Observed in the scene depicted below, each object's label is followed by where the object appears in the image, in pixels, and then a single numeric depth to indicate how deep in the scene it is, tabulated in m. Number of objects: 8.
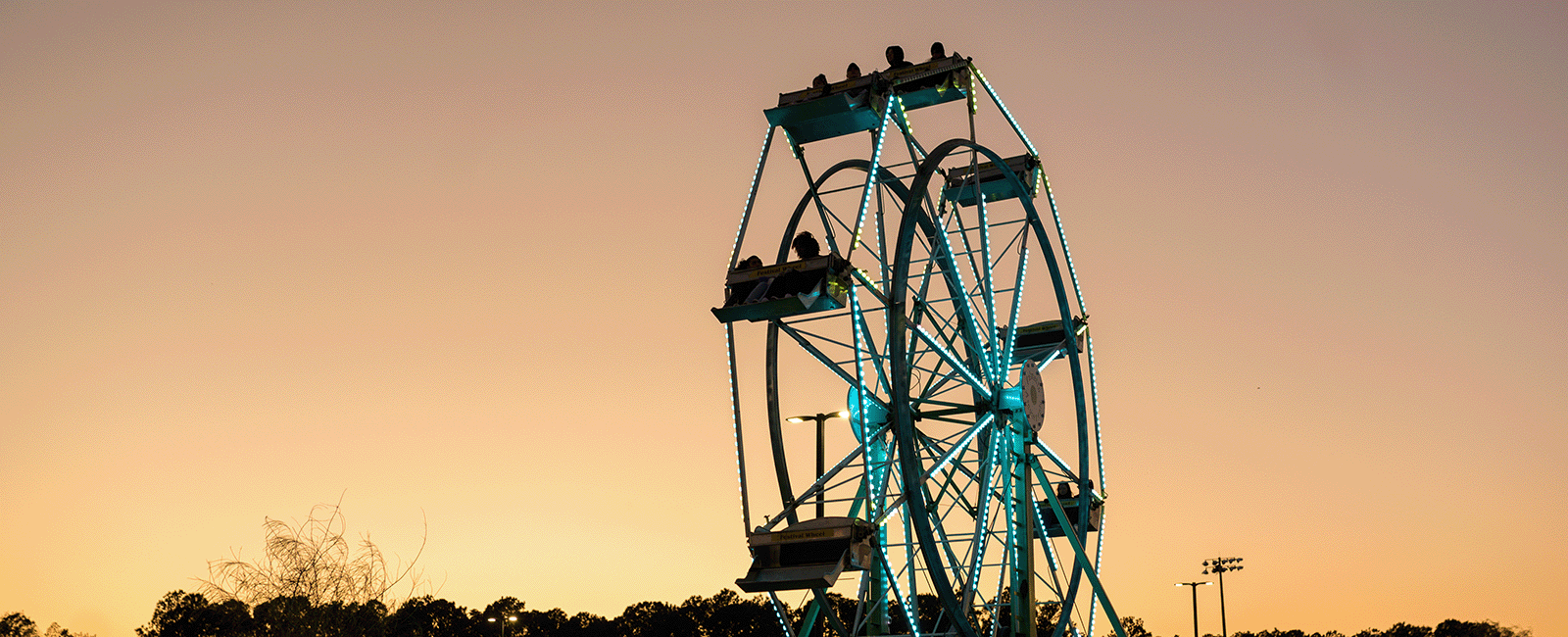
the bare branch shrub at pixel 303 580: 27.72
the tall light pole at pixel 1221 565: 78.69
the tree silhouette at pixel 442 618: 106.88
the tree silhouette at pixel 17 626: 105.50
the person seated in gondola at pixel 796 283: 22.58
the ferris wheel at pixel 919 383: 22.81
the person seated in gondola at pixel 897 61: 27.91
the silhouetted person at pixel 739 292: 23.19
